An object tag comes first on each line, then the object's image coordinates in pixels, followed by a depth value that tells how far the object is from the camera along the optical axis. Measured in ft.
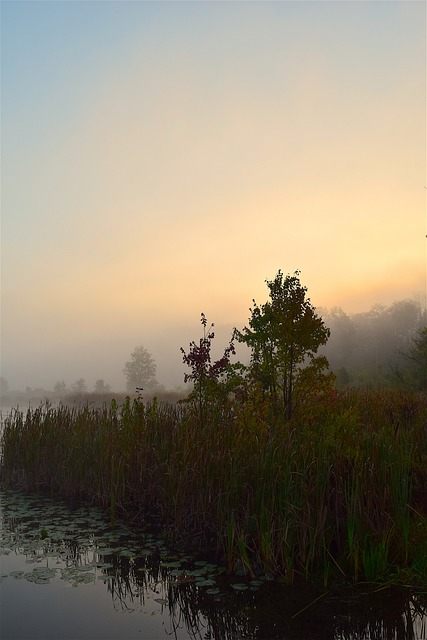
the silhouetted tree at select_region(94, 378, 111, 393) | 293.02
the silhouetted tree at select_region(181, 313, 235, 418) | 34.78
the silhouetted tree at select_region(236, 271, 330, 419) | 37.14
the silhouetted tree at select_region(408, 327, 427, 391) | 81.64
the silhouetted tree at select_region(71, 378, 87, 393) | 315.41
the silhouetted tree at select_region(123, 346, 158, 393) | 272.31
